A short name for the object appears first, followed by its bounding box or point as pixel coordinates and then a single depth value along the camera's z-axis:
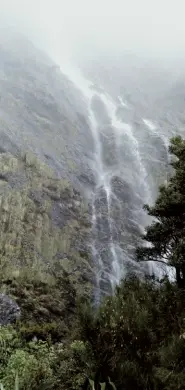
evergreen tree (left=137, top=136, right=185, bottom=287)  13.68
